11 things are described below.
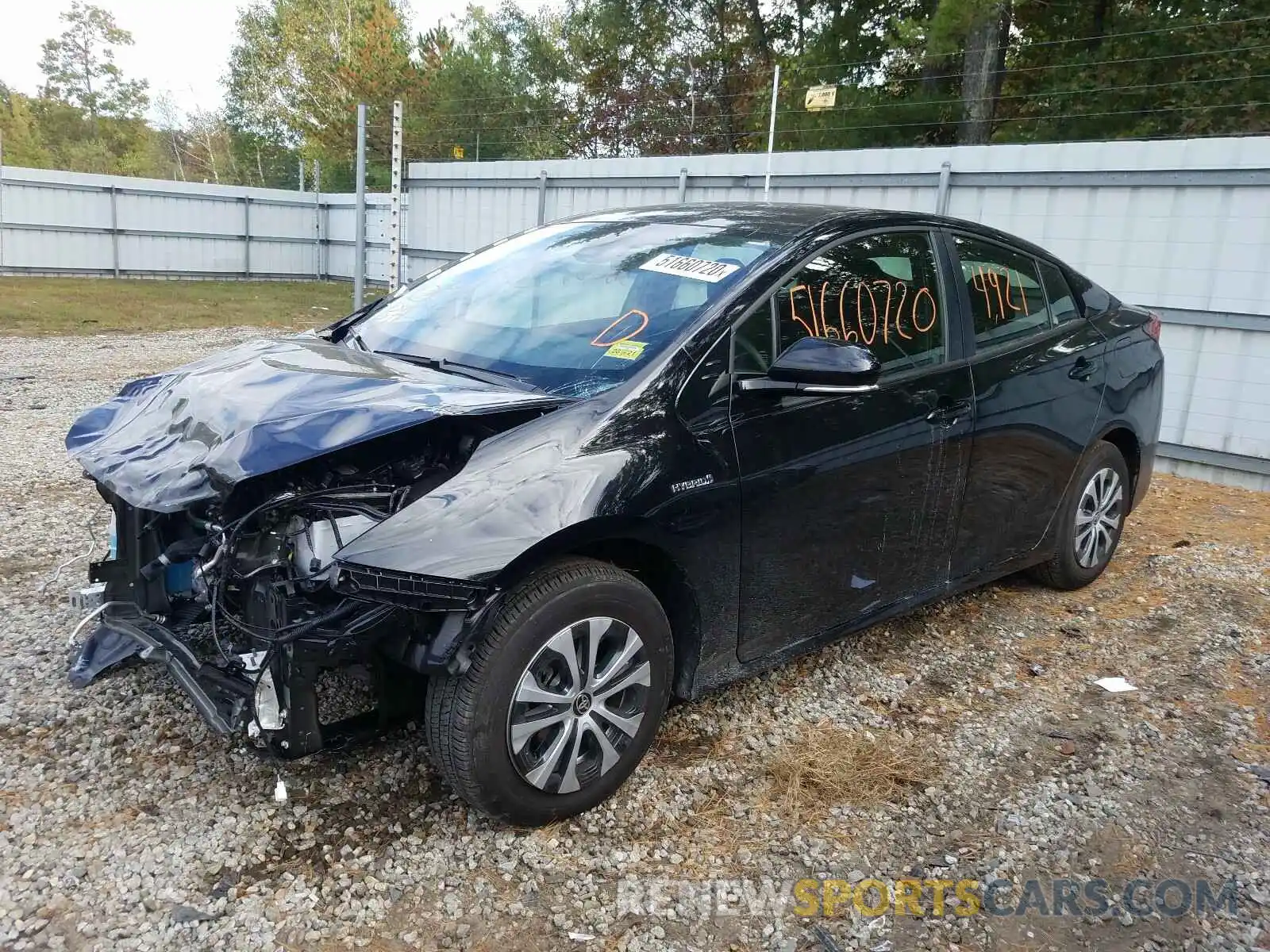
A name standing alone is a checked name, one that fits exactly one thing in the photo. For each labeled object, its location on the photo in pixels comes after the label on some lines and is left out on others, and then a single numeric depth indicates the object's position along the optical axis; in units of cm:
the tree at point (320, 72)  3269
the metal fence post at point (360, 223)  1000
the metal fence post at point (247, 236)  2222
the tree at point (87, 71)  4956
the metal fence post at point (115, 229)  2038
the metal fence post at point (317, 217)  2275
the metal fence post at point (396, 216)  1005
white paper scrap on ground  371
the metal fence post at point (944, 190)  815
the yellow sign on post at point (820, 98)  975
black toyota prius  239
